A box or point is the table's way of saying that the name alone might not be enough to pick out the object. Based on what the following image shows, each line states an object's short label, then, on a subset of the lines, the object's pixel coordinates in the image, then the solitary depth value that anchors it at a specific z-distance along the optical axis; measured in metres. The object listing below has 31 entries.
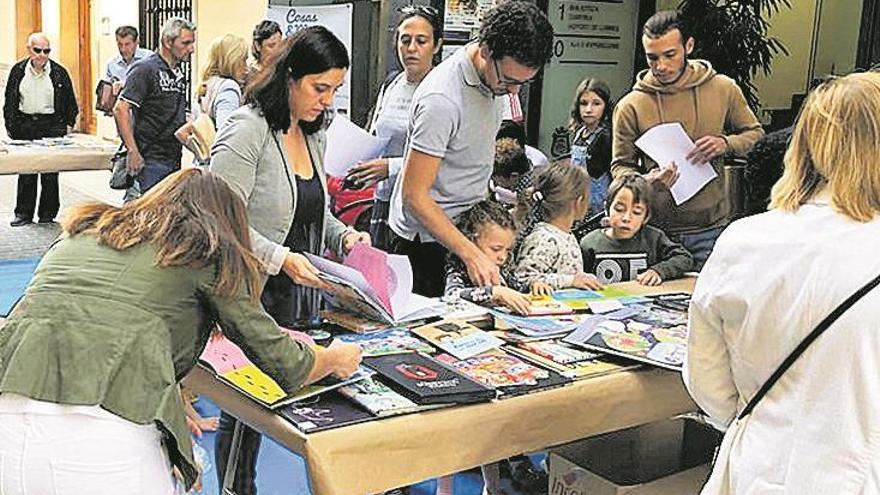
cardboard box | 2.38
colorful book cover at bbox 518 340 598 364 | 2.05
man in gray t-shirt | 2.34
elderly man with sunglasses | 7.15
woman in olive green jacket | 1.54
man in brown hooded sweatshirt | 3.21
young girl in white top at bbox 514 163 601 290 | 2.67
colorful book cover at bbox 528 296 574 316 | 2.35
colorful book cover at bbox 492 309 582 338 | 2.20
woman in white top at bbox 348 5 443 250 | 3.42
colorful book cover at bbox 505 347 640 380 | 1.97
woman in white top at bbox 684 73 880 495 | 1.45
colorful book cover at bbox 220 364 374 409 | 1.71
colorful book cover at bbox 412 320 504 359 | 2.03
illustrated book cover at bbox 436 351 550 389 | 1.88
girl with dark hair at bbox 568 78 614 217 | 4.27
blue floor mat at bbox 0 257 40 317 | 5.13
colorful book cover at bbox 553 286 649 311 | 2.43
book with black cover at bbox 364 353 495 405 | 1.75
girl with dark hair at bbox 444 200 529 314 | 2.55
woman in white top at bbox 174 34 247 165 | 4.09
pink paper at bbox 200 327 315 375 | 1.88
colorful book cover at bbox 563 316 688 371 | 2.08
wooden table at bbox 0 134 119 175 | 5.57
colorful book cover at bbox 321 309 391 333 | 2.15
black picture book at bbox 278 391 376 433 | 1.63
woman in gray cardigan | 2.16
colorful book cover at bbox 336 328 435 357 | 2.00
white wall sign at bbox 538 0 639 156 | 5.86
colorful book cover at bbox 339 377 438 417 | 1.69
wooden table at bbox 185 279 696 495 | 1.61
